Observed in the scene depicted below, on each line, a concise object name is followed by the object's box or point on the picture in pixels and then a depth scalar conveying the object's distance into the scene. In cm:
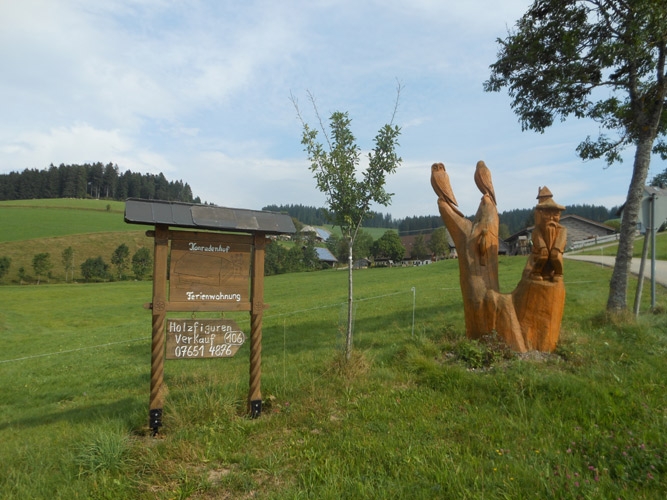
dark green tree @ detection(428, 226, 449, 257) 7100
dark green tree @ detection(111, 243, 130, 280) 5150
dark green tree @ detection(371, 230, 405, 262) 6869
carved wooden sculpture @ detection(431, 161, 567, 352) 676
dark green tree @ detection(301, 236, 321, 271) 6756
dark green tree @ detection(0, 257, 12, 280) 4456
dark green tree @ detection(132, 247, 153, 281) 5178
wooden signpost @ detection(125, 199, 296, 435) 505
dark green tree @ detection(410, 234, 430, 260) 7431
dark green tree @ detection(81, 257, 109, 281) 4888
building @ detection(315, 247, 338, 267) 7556
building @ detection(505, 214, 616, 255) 5156
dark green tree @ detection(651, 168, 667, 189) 1275
